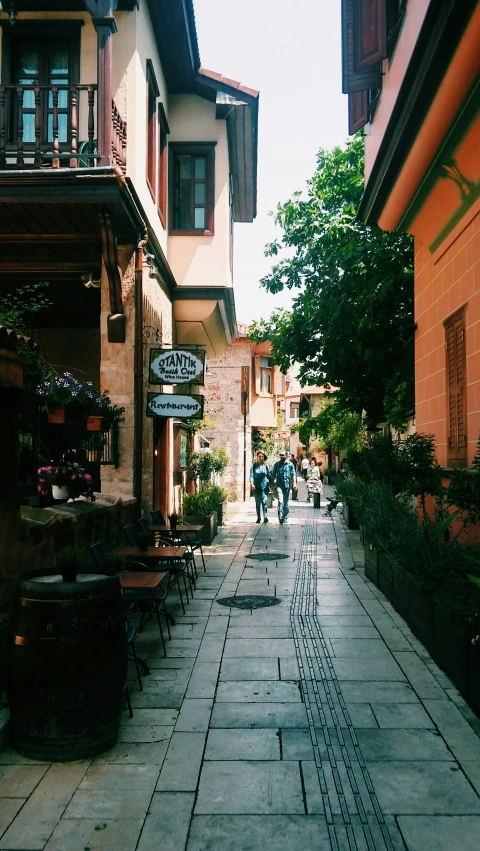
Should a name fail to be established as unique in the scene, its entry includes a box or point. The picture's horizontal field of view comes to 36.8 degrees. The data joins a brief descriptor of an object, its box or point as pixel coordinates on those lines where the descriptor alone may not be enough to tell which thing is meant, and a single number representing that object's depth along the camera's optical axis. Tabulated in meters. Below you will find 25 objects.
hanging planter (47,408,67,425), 8.52
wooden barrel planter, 4.10
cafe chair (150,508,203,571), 10.22
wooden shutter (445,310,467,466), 8.26
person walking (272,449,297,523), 17.80
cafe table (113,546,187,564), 7.74
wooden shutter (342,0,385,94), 9.10
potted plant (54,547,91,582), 4.44
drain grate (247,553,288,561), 12.14
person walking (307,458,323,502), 24.64
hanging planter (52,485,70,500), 7.82
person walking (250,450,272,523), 17.59
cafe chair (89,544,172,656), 6.25
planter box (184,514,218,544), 13.85
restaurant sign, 10.97
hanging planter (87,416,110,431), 9.16
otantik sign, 10.85
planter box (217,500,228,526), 16.73
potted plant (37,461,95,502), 7.77
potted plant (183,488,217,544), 13.87
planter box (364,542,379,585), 9.45
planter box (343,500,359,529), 16.39
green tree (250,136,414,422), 13.38
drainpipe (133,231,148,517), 10.34
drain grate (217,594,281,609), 8.35
